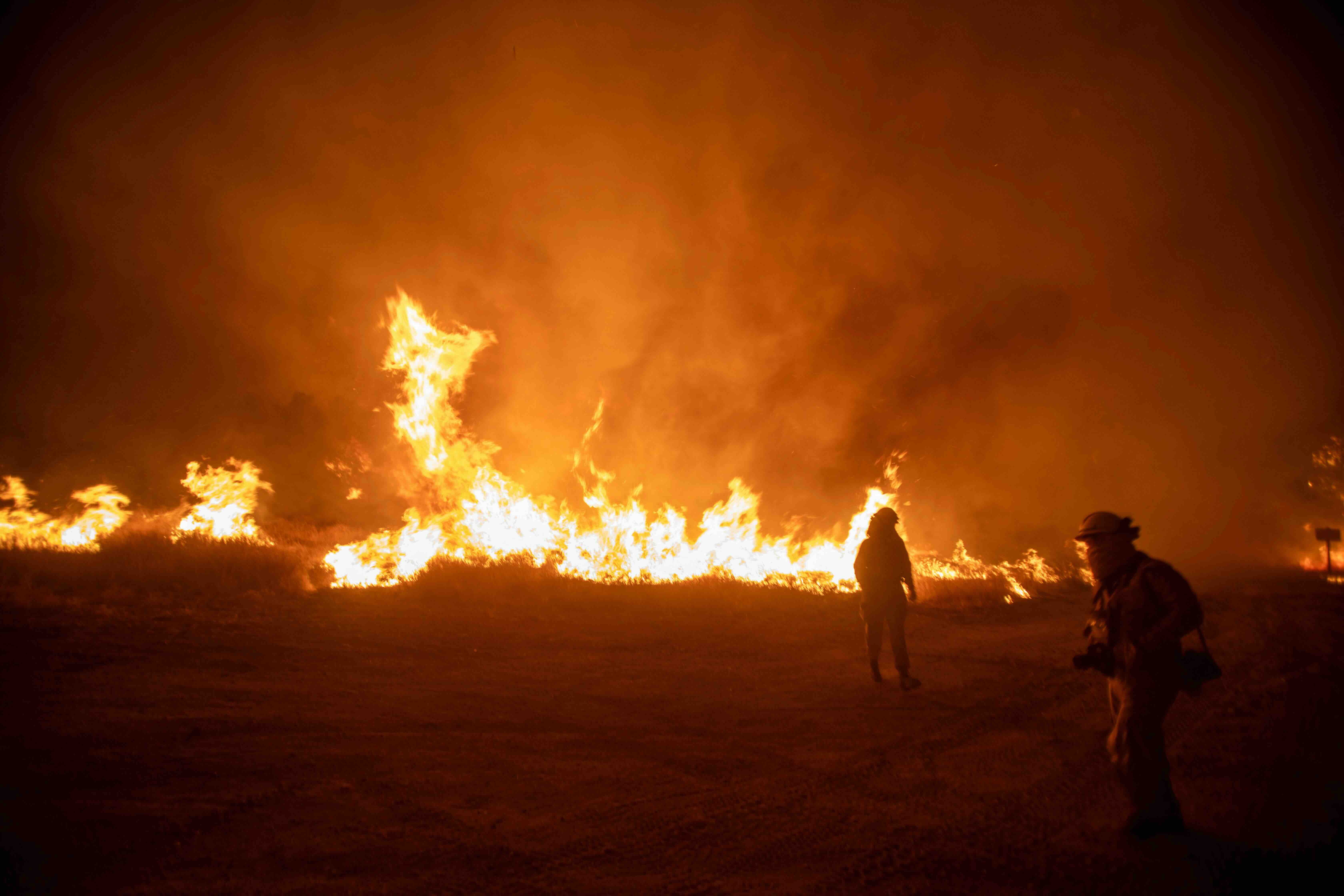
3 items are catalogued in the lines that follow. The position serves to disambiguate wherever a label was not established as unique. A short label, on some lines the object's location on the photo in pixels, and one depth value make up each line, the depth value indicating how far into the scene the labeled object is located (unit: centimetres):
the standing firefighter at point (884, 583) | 762
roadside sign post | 2025
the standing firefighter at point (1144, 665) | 381
